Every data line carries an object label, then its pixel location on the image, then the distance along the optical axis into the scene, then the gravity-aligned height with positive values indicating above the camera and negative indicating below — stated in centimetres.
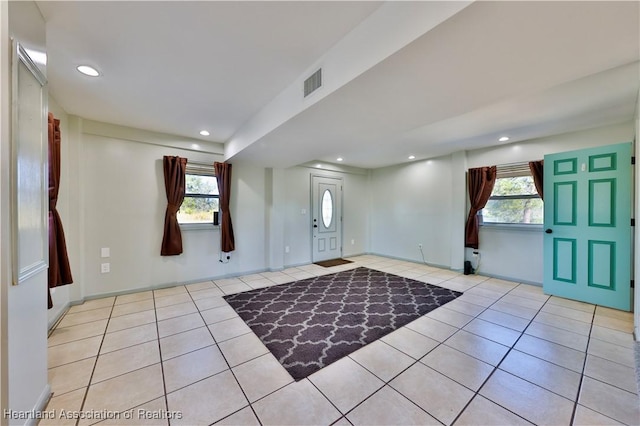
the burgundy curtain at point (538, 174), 379 +62
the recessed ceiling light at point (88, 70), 208 +126
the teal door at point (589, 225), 298 -17
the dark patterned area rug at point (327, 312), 219 -126
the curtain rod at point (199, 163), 407 +84
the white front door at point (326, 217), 571 -14
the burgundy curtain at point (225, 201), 428 +18
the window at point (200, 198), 410 +24
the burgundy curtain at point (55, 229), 235 -20
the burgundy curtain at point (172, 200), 379 +18
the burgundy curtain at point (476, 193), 436 +37
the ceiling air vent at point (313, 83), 193 +110
